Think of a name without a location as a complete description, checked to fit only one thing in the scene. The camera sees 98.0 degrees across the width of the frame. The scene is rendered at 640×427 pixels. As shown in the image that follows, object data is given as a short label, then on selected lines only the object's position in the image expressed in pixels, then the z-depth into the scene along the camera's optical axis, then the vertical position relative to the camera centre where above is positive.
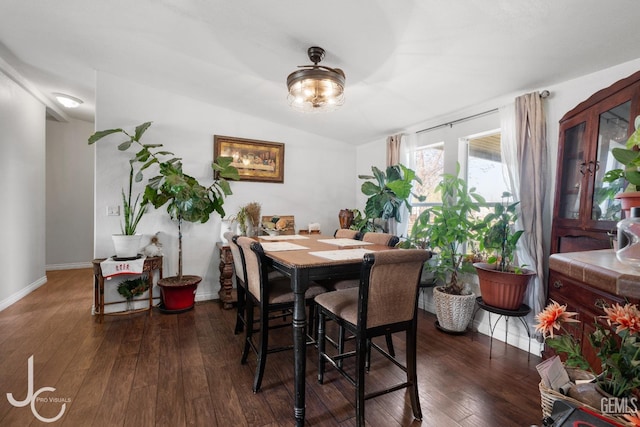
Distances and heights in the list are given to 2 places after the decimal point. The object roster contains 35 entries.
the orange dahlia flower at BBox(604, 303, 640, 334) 0.69 -0.26
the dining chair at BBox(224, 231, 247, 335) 2.17 -0.64
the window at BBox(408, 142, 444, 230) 3.37 +0.45
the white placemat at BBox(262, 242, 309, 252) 2.05 -0.35
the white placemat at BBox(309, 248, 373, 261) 1.71 -0.32
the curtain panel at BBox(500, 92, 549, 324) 2.23 +0.29
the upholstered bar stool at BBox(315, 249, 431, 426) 1.43 -0.58
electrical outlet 3.15 -0.16
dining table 1.52 -0.39
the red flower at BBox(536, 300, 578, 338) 0.79 -0.30
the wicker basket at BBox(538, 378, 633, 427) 0.75 -0.53
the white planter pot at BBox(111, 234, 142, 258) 2.88 -0.50
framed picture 3.67 +0.62
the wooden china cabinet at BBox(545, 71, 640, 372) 1.34 +0.15
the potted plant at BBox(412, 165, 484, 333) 2.59 -0.32
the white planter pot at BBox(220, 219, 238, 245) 3.47 -0.33
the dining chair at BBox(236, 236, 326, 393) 1.76 -0.64
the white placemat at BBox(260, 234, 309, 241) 2.77 -0.35
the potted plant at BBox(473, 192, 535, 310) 2.17 -0.48
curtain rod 2.26 +0.95
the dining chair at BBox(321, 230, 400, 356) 2.25 -0.65
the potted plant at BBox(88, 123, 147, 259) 2.88 -0.31
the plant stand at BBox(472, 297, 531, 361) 2.16 -0.80
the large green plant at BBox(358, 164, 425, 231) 3.17 +0.13
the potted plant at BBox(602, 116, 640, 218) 0.89 +0.15
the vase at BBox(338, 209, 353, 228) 4.13 -0.20
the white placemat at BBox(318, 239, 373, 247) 2.29 -0.32
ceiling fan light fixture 1.89 +0.85
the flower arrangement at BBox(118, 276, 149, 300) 3.03 -0.99
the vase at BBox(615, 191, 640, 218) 0.88 +0.05
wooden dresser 0.63 -0.17
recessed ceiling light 3.70 +1.27
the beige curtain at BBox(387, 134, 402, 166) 3.64 +0.76
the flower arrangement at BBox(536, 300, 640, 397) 0.70 -0.37
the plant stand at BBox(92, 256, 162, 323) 2.81 -0.92
